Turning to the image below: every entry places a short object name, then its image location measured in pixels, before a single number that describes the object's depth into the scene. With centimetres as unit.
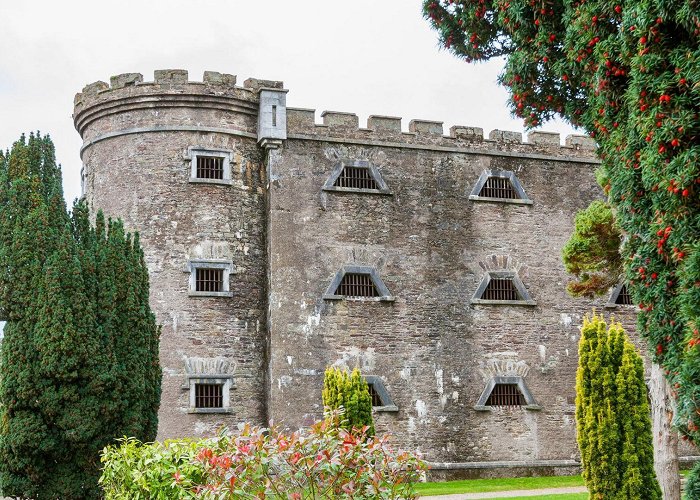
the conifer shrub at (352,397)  2020
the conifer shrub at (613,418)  1631
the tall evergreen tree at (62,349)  1453
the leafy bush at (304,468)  873
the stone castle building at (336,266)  2356
